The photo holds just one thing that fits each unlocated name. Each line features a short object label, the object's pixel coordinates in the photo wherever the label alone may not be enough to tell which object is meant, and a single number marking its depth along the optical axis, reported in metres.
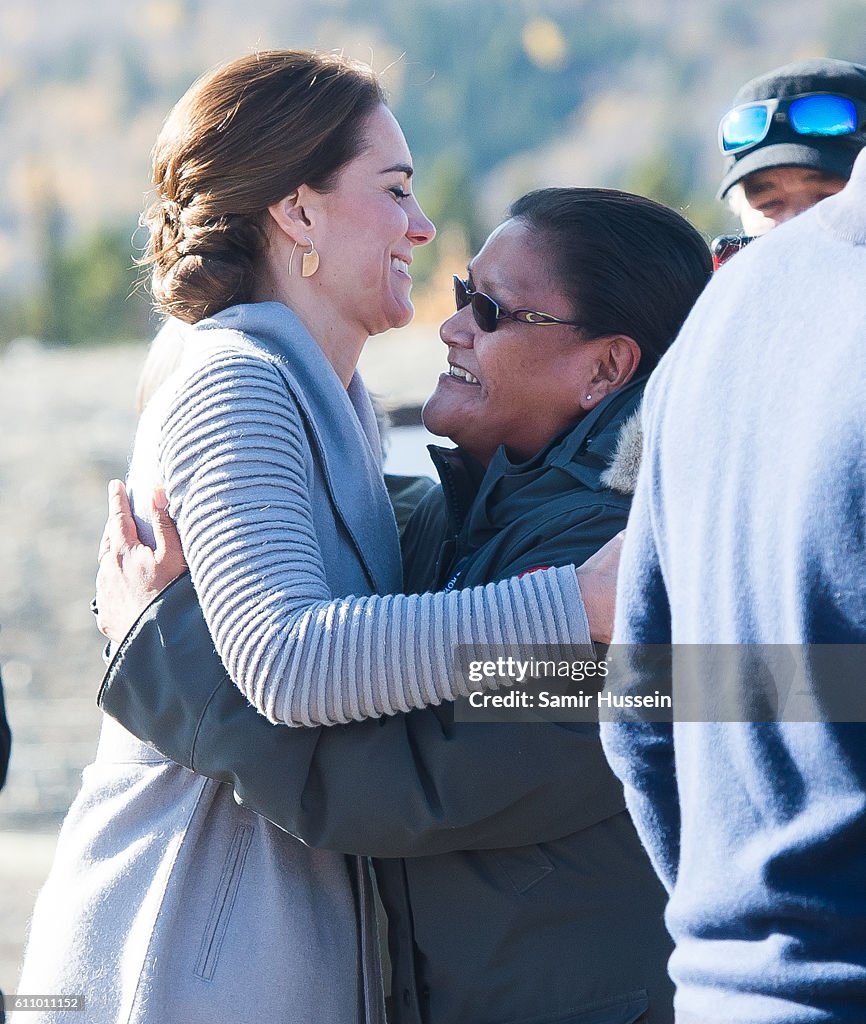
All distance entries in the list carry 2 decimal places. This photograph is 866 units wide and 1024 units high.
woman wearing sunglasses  6.68
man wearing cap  7.45
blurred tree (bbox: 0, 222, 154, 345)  94.18
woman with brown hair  6.67
